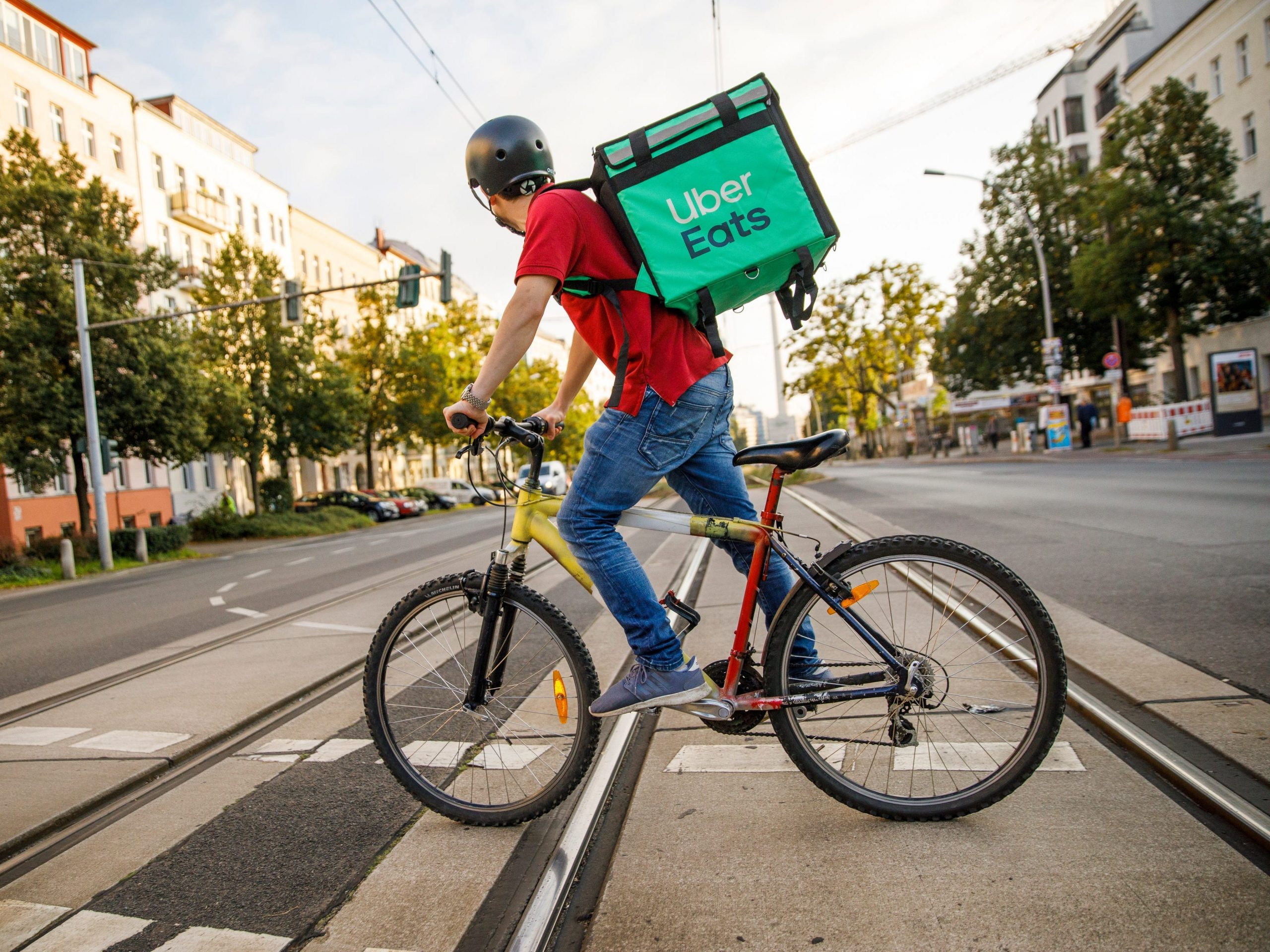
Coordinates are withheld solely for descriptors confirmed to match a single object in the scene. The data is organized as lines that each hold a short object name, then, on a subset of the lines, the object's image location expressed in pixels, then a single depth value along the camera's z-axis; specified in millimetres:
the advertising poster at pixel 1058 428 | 32656
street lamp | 31641
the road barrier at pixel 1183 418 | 29172
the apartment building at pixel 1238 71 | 35000
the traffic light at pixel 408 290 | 18828
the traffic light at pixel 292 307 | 20312
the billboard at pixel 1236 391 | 24812
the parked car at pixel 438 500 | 46062
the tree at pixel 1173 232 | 31344
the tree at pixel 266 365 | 32500
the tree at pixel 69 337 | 20172
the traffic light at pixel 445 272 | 19344
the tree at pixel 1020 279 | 41312
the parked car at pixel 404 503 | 38969
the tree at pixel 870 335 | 44438
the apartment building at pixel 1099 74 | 46188
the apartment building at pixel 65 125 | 31172
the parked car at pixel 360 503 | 38031
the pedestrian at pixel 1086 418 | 32938
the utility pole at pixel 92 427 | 19609
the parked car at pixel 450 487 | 48250
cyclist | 2609
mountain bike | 2568
